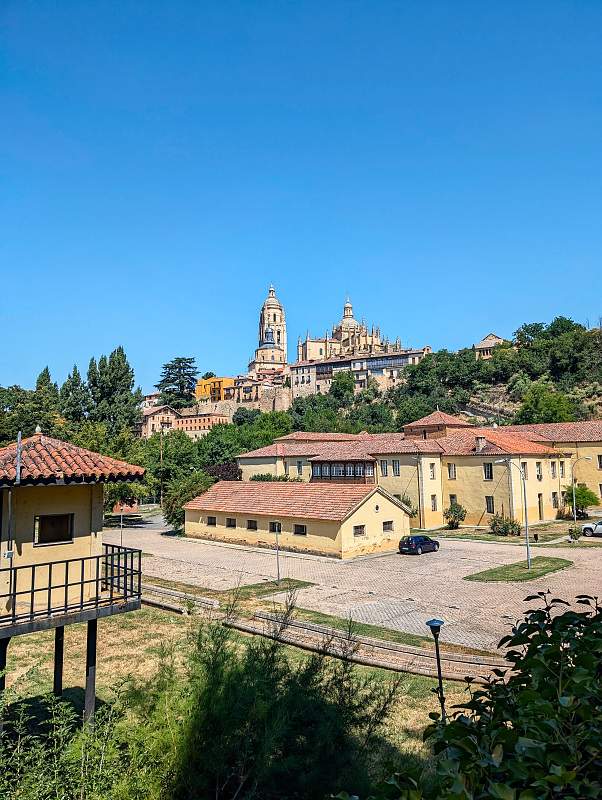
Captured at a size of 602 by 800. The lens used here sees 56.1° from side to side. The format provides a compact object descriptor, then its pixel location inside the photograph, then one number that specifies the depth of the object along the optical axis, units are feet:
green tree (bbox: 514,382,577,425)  227.61
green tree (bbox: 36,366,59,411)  204.44
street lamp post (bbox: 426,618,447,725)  32.91
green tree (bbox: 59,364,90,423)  220.23
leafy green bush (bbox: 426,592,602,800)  8.43
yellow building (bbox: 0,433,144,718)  28.53
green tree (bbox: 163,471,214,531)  139.95
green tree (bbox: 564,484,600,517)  138.62
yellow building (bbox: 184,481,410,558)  100.78
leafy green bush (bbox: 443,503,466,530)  135.54
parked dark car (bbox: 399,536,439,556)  101.19
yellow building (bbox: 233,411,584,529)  132.16
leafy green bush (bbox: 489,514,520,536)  122.21
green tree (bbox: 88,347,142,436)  223.71
